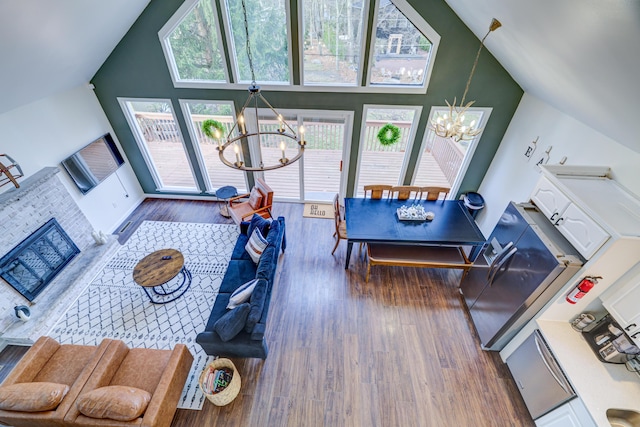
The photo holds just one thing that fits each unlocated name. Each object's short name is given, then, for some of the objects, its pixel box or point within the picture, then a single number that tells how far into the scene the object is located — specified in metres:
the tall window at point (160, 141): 5.20
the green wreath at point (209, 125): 5.13
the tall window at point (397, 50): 4.13
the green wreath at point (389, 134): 4.98
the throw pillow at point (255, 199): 5.22
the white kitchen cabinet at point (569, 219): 2.41
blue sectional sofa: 3.18
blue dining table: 4.16
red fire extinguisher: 2.54
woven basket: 3.02
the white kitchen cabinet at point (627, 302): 2.36
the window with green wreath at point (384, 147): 4.98
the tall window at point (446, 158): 4.88
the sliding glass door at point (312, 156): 5.12
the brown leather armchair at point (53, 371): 2.58
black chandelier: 2.53
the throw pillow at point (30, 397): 2.52
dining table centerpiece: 4.46
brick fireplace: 3.61
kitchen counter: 2.42
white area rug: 3.74
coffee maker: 2.53
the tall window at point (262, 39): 4.16
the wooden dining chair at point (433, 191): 4.80
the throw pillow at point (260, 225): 4.39
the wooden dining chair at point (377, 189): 4.84
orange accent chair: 5.14
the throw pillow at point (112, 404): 2.47
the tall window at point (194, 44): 4.25
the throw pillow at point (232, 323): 3.05
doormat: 5.97
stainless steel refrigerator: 2.68
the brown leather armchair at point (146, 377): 2.55
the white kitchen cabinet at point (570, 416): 2.42
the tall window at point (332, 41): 4.11
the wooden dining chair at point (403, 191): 4.84
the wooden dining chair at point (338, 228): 4.69
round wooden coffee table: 3.89
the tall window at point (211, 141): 5.13
